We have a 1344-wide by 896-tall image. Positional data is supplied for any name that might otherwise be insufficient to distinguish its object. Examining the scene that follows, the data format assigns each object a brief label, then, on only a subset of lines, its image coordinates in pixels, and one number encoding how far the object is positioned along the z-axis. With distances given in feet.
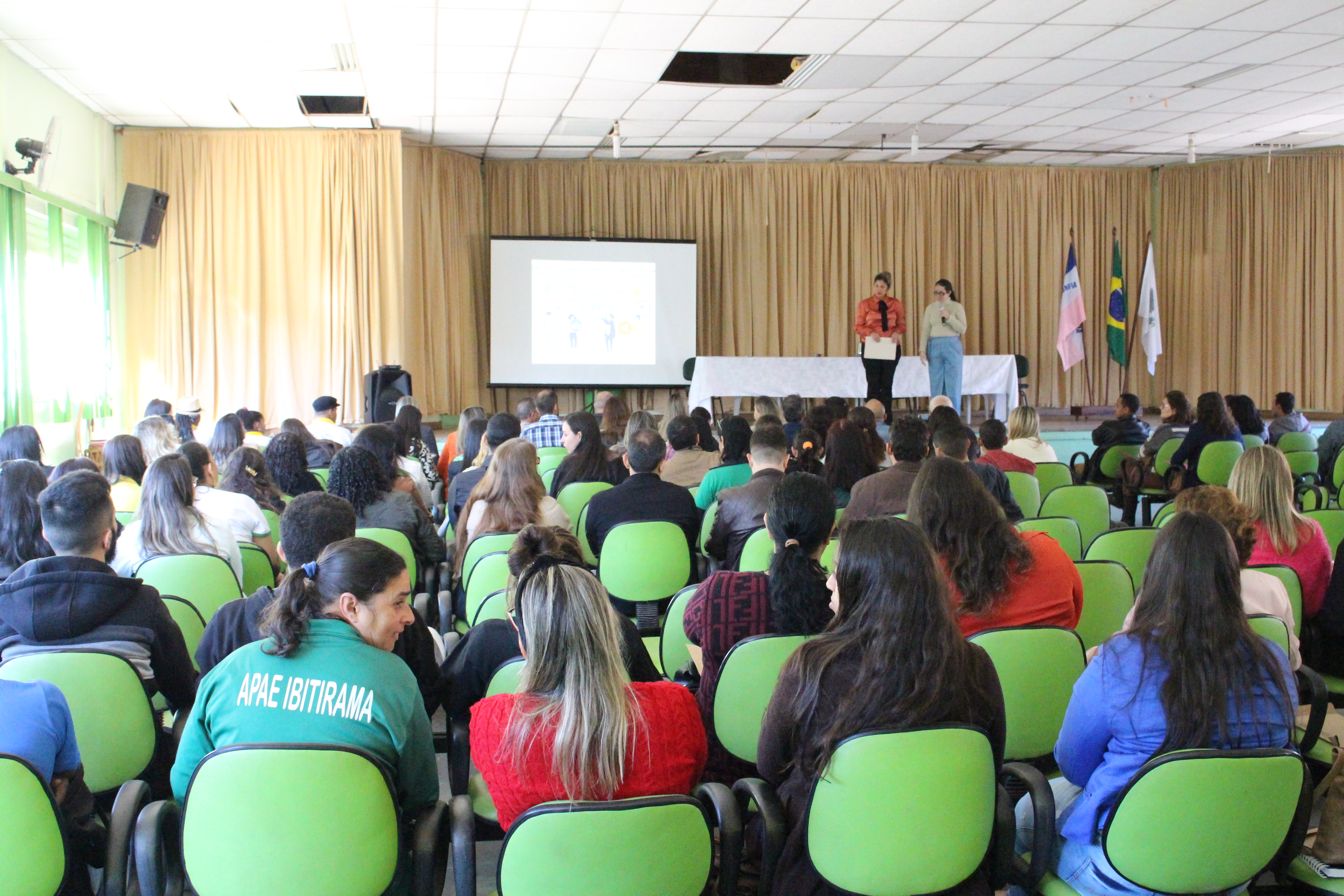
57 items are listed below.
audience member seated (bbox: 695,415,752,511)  16.11
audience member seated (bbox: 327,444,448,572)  13.51
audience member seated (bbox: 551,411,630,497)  17.39
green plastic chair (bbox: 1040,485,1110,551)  16.44
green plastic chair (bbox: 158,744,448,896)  5.67
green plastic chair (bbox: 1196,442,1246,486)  21.31
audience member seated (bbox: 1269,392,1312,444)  25.59
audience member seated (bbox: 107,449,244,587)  11.48
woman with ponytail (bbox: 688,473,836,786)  8.27
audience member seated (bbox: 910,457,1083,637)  9.09
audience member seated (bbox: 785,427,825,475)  18.07
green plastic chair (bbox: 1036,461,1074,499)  19.01
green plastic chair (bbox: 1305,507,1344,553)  13.43
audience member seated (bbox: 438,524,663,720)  7.80
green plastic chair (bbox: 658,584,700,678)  9.96
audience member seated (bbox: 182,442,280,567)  13.07
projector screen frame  40.98
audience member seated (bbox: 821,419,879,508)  16.66
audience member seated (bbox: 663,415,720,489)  18.61
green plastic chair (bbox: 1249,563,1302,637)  10.11
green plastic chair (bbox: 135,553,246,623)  10.61
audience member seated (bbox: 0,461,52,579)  10.62
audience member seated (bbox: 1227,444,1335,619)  11.25
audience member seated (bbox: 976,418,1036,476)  18.21
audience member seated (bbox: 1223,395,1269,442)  25.35
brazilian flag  44.57
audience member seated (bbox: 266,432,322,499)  15.20
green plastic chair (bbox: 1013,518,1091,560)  13.39
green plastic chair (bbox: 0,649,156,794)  7.19
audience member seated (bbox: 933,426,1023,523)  14.23
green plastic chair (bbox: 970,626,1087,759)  8.18
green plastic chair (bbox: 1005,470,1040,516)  17.46
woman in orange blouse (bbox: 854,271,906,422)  35.99
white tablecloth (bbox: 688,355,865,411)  36.09
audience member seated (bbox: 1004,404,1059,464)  20.66
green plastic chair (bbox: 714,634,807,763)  7.98
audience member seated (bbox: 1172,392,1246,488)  21.79
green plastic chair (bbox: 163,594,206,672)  9.72
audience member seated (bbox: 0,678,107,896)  6.01
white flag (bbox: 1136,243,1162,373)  44.01
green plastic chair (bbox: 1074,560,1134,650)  10.87
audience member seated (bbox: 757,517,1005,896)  6.27
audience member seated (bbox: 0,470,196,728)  7.80
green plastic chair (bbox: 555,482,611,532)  16.47
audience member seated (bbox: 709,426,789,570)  13.37
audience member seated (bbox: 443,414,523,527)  16.29
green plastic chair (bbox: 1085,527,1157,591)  12.69
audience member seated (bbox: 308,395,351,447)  23.20
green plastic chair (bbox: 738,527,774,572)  12.04
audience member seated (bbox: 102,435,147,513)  14.49
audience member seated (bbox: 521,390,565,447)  21.50
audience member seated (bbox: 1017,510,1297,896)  6.54
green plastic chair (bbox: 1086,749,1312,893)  6.13
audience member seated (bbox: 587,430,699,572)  14.16
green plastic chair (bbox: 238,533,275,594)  12.43
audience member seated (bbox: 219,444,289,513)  14.51
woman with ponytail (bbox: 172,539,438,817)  6.35
